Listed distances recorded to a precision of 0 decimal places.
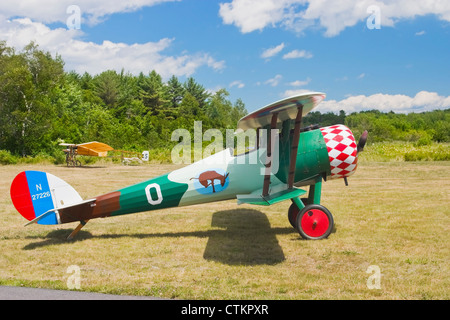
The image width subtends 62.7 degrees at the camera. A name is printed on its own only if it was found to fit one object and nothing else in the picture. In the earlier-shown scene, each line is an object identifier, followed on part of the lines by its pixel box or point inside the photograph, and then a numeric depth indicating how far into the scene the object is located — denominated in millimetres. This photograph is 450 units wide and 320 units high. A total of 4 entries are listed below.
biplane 7504
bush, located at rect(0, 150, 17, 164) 33281
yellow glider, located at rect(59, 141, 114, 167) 30825
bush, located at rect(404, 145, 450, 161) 27294
